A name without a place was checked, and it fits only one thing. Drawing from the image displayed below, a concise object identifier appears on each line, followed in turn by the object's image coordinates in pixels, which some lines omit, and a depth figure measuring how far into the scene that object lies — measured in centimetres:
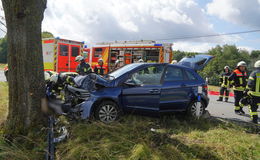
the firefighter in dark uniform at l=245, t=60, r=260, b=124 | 516
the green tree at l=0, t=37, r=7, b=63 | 5093
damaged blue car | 413
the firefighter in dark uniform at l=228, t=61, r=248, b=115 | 654
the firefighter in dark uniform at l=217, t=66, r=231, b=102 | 908
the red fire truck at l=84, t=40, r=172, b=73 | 1236
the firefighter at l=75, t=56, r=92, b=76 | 687
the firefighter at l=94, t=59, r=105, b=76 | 853
